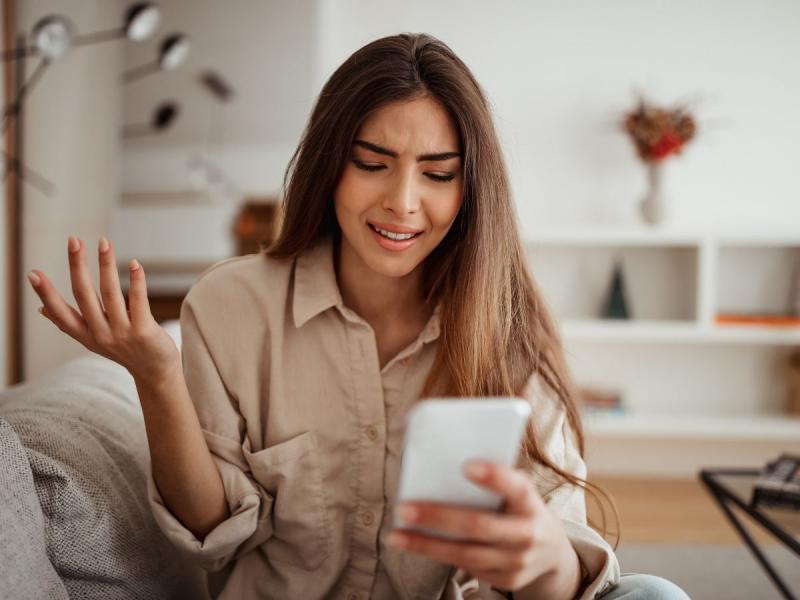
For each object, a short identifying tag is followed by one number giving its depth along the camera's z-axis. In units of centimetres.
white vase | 323
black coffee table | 160
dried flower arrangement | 315
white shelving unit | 343
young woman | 102
